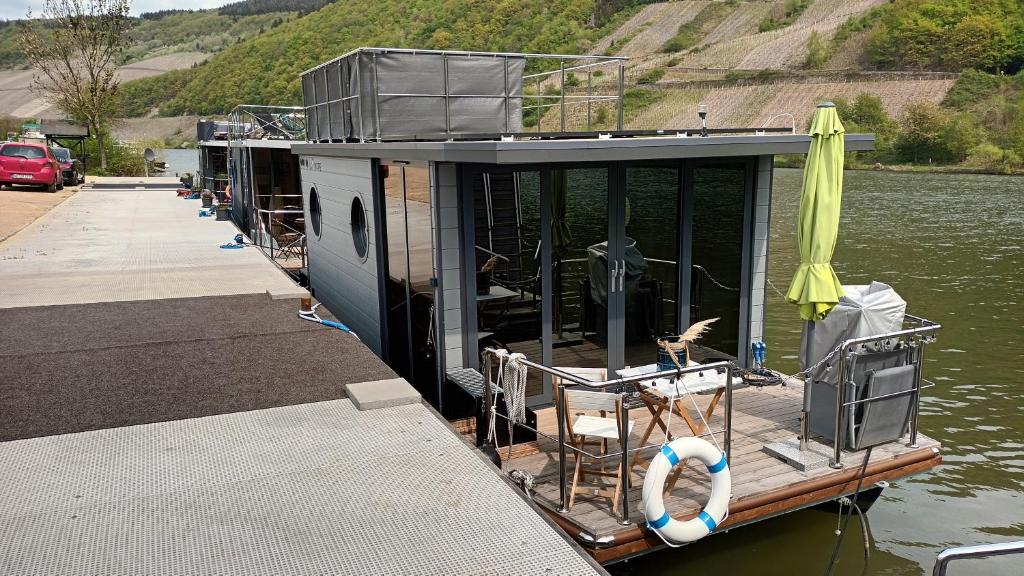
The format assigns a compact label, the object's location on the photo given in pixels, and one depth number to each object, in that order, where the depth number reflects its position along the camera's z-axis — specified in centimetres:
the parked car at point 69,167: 2914
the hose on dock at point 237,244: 1318
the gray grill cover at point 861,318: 564
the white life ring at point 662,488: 422
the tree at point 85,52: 3781
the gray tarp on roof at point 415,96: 855
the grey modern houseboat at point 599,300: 496
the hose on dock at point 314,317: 736
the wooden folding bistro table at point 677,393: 475
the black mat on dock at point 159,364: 509
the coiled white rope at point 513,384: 501
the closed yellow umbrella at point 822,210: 553
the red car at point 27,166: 2470
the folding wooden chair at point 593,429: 471
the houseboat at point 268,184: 1412
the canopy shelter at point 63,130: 3272
